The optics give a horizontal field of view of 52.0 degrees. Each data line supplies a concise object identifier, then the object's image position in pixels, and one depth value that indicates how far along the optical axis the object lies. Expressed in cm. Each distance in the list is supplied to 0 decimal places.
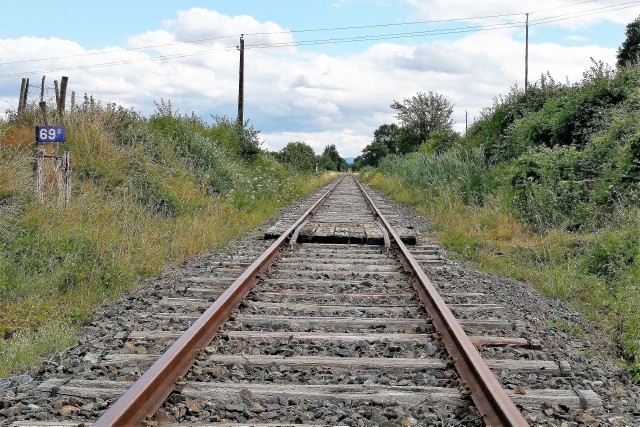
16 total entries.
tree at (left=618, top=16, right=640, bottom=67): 4873
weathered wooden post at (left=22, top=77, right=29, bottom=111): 1352
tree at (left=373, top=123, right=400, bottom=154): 12309
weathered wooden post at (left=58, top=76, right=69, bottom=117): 1288
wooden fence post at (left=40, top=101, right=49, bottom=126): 1029
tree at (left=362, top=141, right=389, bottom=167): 11286
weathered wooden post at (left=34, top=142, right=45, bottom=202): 894
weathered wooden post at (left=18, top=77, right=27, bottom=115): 1343
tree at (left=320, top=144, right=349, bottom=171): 13258
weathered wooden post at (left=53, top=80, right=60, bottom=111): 1298
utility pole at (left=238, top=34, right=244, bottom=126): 2934
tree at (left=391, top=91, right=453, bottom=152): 5275
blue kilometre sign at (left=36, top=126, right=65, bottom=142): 905
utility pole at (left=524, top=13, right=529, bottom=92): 4228
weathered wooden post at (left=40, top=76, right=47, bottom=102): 1290
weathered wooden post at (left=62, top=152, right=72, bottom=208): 975
